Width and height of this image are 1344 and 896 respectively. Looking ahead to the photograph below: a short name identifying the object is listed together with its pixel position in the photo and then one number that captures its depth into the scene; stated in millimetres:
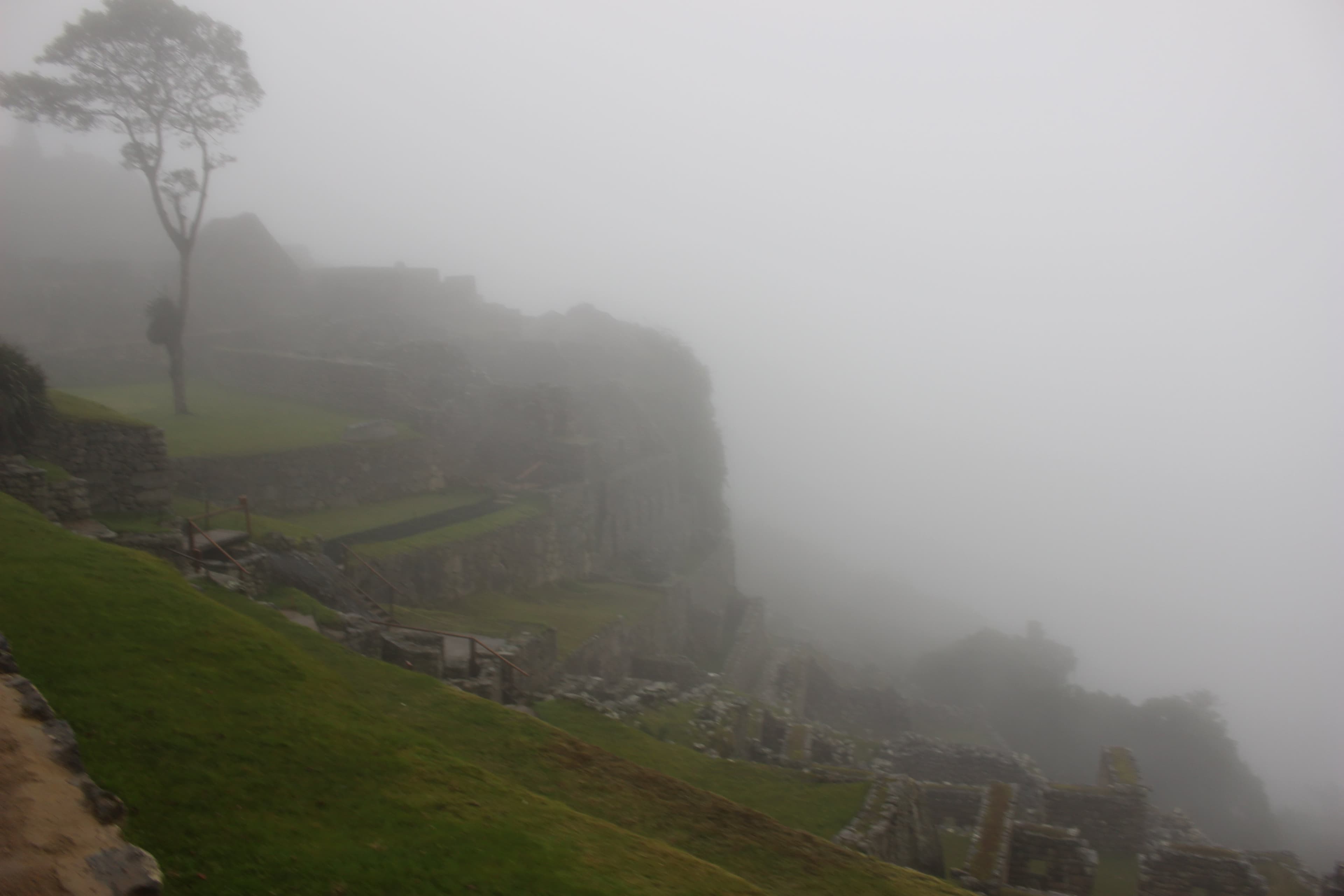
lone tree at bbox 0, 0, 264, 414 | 24969
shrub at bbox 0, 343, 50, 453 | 15789
